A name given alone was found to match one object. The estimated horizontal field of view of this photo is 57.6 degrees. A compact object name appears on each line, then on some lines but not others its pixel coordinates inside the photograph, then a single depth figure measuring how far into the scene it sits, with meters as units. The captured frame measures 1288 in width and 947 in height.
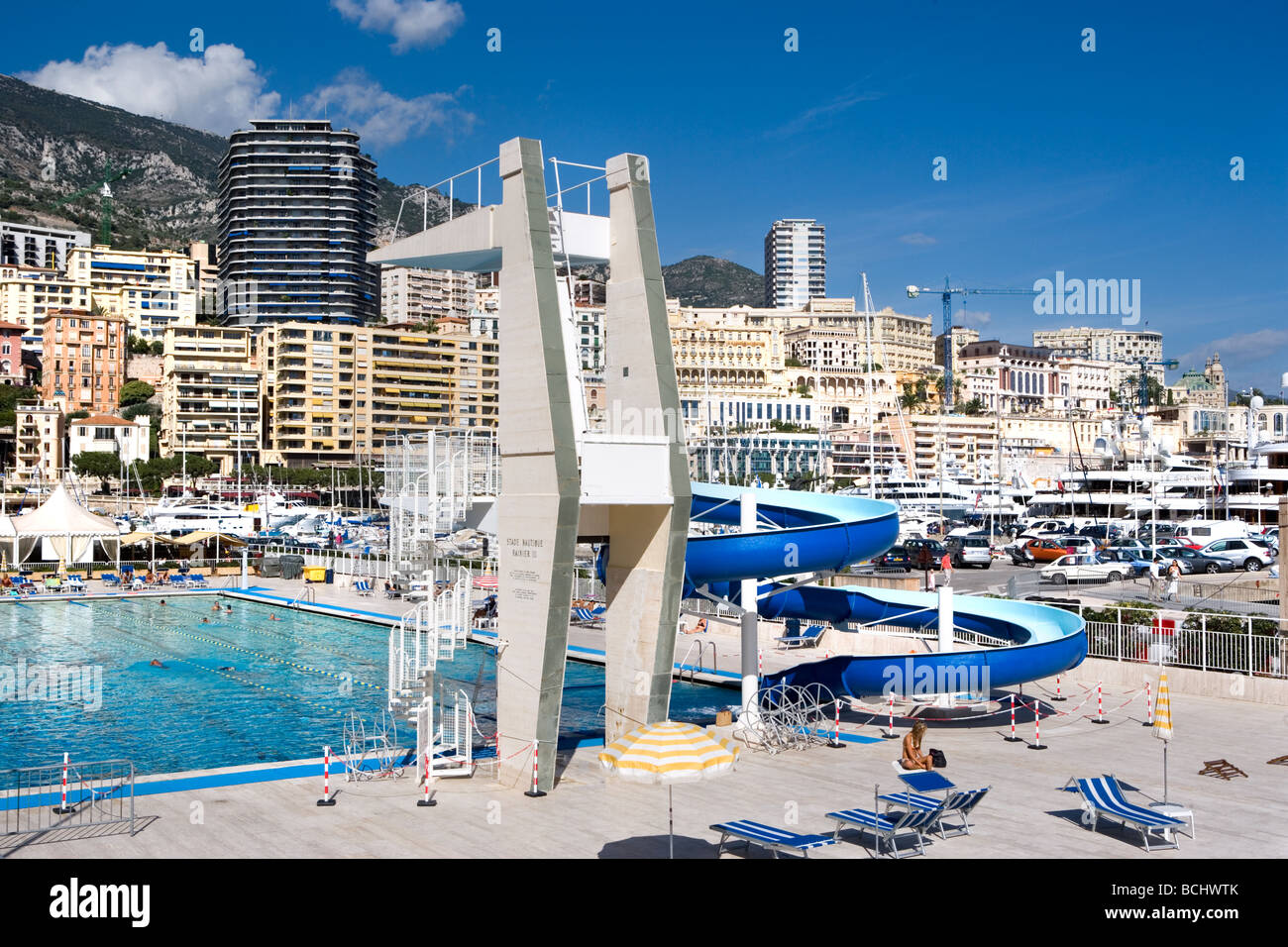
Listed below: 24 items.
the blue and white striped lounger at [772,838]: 12.01
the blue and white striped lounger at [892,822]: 12.51
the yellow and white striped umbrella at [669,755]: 16.02
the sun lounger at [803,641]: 30.88
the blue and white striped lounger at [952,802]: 12.96
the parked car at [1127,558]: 48.68
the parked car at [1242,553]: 49.53
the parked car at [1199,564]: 49.25
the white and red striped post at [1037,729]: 18.56
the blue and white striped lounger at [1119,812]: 12.55
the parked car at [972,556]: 52.66
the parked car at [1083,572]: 45.41
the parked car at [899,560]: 54.09
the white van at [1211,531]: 56.44
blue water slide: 19.22
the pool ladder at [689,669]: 28.25
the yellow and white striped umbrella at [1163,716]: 15.84
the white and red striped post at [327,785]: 14.90
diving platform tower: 15.80
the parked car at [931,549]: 55.22
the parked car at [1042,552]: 54.53
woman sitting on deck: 16.64
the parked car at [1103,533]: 61.47
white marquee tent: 57.59
